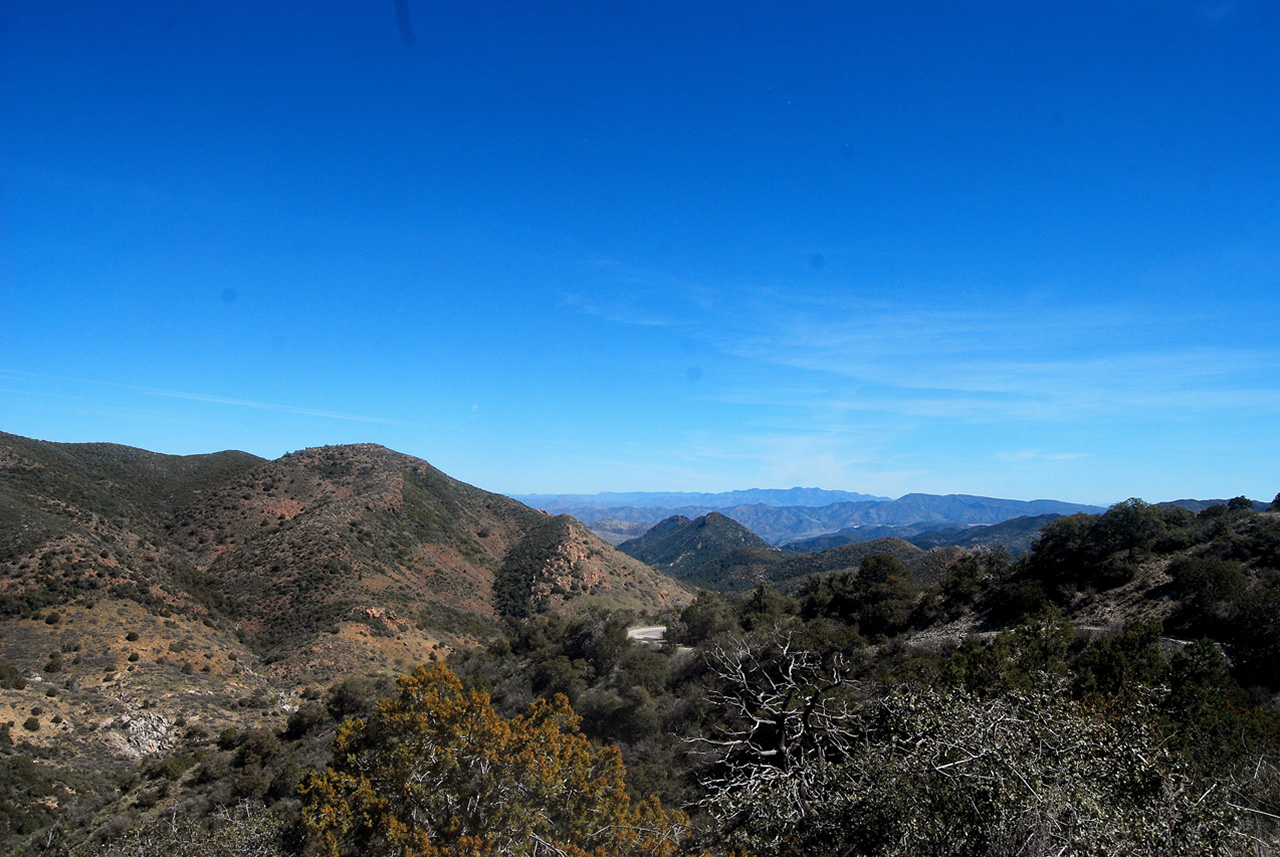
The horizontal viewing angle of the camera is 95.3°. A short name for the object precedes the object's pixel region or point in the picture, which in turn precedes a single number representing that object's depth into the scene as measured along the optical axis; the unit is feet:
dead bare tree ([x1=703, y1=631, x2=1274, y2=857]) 20.47
